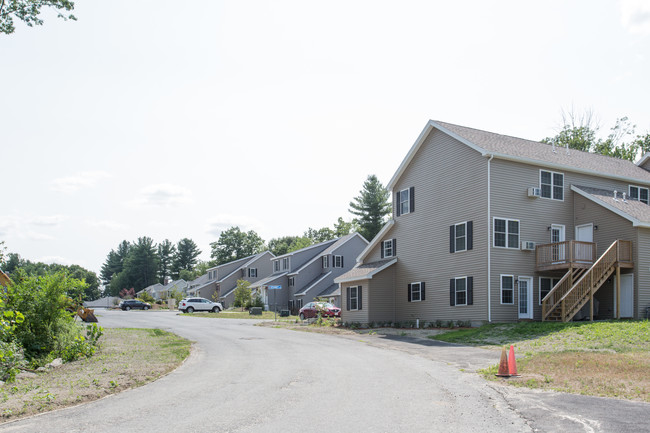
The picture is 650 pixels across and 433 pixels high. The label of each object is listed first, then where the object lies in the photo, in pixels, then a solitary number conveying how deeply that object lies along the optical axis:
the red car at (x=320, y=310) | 37.91
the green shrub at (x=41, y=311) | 16.98
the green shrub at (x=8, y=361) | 12.82
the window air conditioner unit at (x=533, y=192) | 27.72
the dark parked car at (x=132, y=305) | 72.69
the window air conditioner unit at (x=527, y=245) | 27.35
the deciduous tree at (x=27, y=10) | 18.67
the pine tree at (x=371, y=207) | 78.12
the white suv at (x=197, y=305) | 56.66
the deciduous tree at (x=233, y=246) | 113.97
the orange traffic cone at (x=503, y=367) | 13.35
